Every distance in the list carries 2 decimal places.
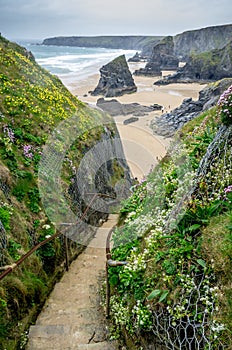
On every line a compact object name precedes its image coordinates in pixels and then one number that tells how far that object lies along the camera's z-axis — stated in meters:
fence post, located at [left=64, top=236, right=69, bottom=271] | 7.03
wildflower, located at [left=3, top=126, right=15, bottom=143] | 8.78
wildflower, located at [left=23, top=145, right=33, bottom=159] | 8.76
